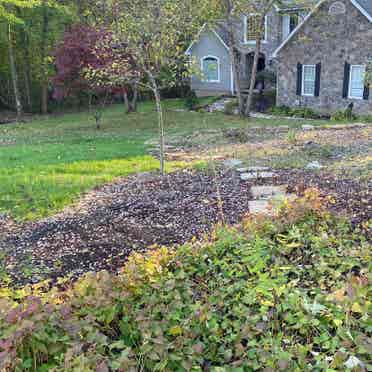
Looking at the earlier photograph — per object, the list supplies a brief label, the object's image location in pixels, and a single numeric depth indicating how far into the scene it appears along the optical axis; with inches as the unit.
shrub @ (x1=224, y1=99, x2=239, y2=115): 657.0
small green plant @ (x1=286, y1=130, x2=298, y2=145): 331.5
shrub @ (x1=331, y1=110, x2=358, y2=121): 551.8
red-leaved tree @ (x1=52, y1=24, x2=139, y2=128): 465.7
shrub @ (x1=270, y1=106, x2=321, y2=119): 599.2
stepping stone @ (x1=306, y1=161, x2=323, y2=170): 243.0
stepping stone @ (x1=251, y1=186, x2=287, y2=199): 194.9
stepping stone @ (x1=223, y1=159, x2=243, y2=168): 261.0
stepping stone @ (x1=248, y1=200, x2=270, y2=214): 173.0
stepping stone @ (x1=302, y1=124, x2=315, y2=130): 422.4
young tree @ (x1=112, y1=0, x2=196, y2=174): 214.8
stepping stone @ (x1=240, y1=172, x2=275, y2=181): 226.2
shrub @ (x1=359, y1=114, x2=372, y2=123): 506.9
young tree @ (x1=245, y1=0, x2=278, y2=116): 539.2
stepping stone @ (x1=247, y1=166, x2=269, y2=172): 243.8
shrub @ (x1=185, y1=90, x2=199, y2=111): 727.3
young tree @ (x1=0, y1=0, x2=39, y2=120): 557.0
